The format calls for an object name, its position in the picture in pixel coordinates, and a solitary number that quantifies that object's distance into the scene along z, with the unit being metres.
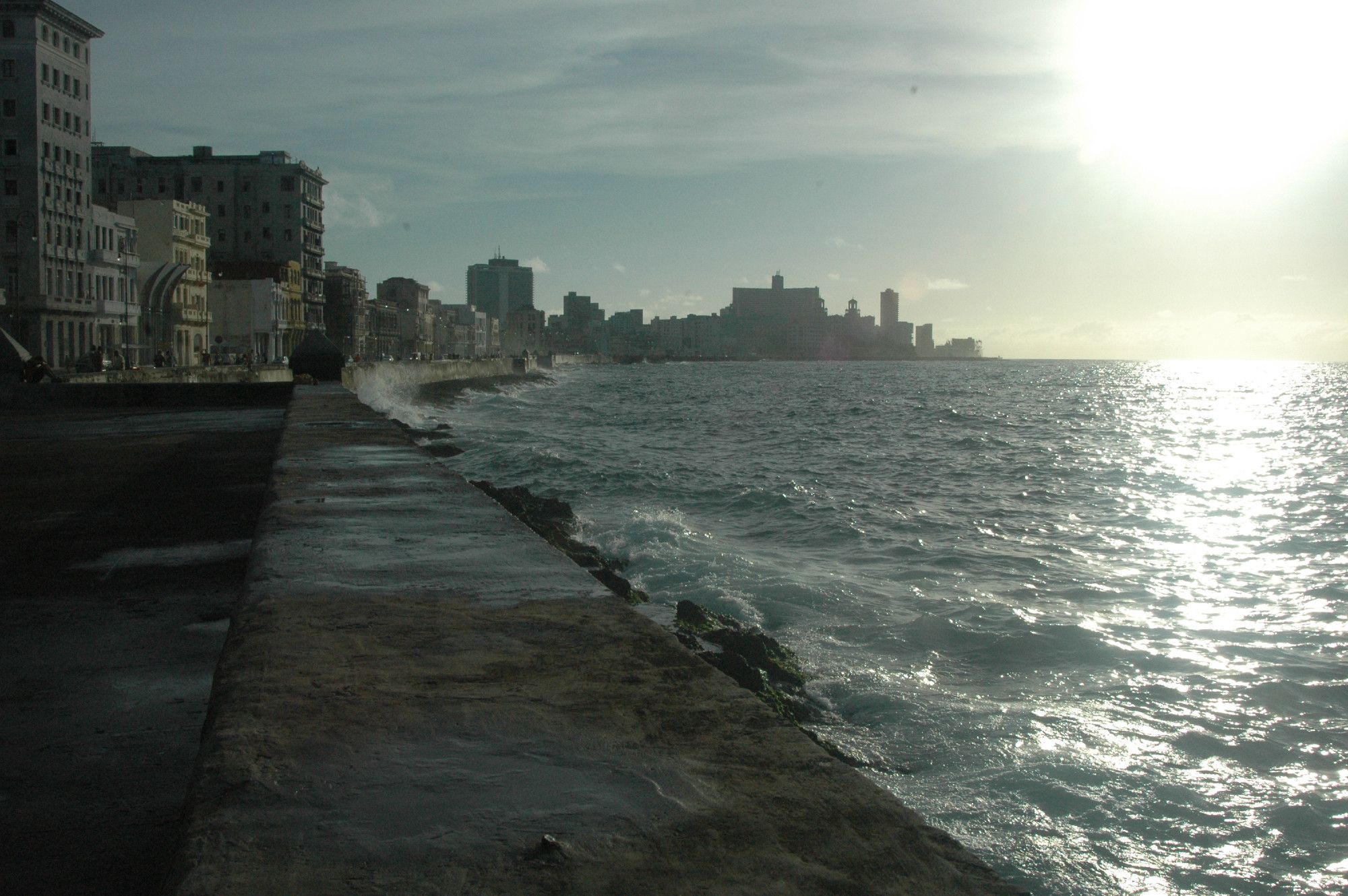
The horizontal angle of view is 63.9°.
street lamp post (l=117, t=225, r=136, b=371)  59.62
